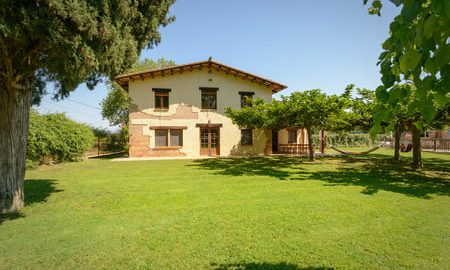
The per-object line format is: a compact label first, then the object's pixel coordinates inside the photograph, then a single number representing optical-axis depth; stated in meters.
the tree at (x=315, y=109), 11.27
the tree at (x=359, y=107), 11.61
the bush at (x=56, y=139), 12.33
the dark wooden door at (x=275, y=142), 21.12
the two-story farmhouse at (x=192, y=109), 17.61
